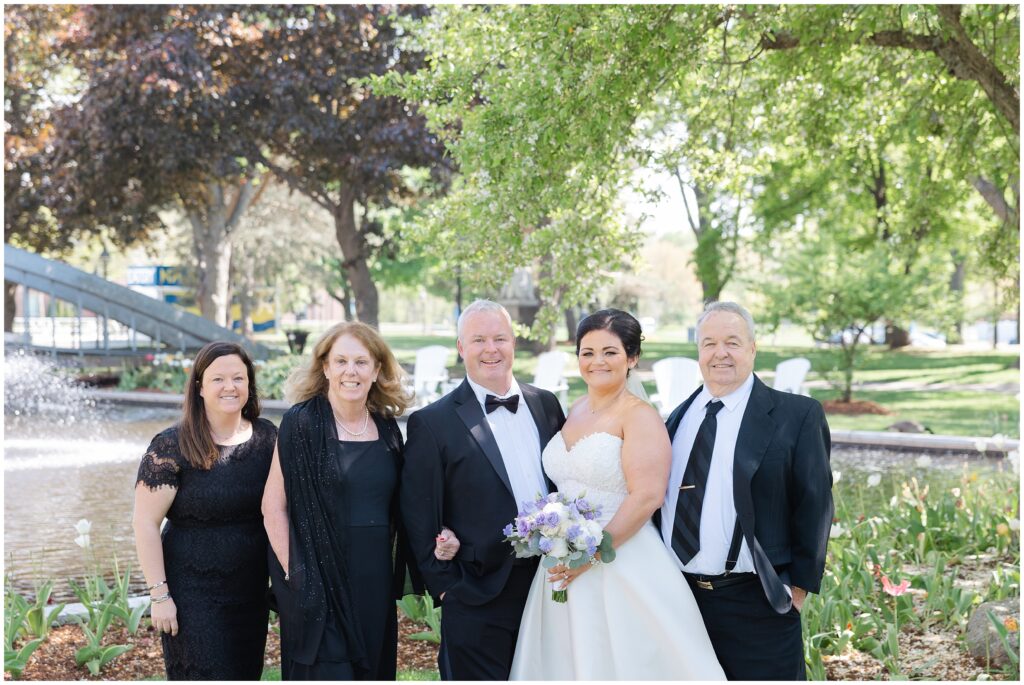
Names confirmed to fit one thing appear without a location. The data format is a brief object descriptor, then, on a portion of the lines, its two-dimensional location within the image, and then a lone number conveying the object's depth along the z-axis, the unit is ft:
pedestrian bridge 75.72
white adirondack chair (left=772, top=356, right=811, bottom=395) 51.31
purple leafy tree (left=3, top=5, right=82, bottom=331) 80.89
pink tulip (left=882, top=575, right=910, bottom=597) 16.78
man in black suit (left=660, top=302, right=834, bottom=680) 12.68
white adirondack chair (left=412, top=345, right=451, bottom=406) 58.44
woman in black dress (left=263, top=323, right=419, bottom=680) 13.08
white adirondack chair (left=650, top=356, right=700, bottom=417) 49.73
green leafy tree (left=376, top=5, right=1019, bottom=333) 20.95
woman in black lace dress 13.67
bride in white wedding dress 12.84
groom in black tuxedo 13.52
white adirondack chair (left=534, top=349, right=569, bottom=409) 52.95
